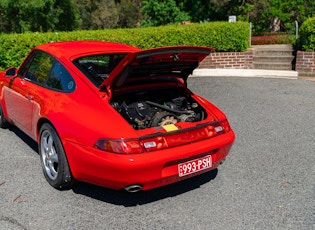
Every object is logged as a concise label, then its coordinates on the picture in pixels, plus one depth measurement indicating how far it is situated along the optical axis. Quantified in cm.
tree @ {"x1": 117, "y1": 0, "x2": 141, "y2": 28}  3403
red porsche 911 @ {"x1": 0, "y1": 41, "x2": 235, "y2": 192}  345
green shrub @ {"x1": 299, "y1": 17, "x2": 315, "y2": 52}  1088
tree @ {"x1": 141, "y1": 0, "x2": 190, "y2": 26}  2192
